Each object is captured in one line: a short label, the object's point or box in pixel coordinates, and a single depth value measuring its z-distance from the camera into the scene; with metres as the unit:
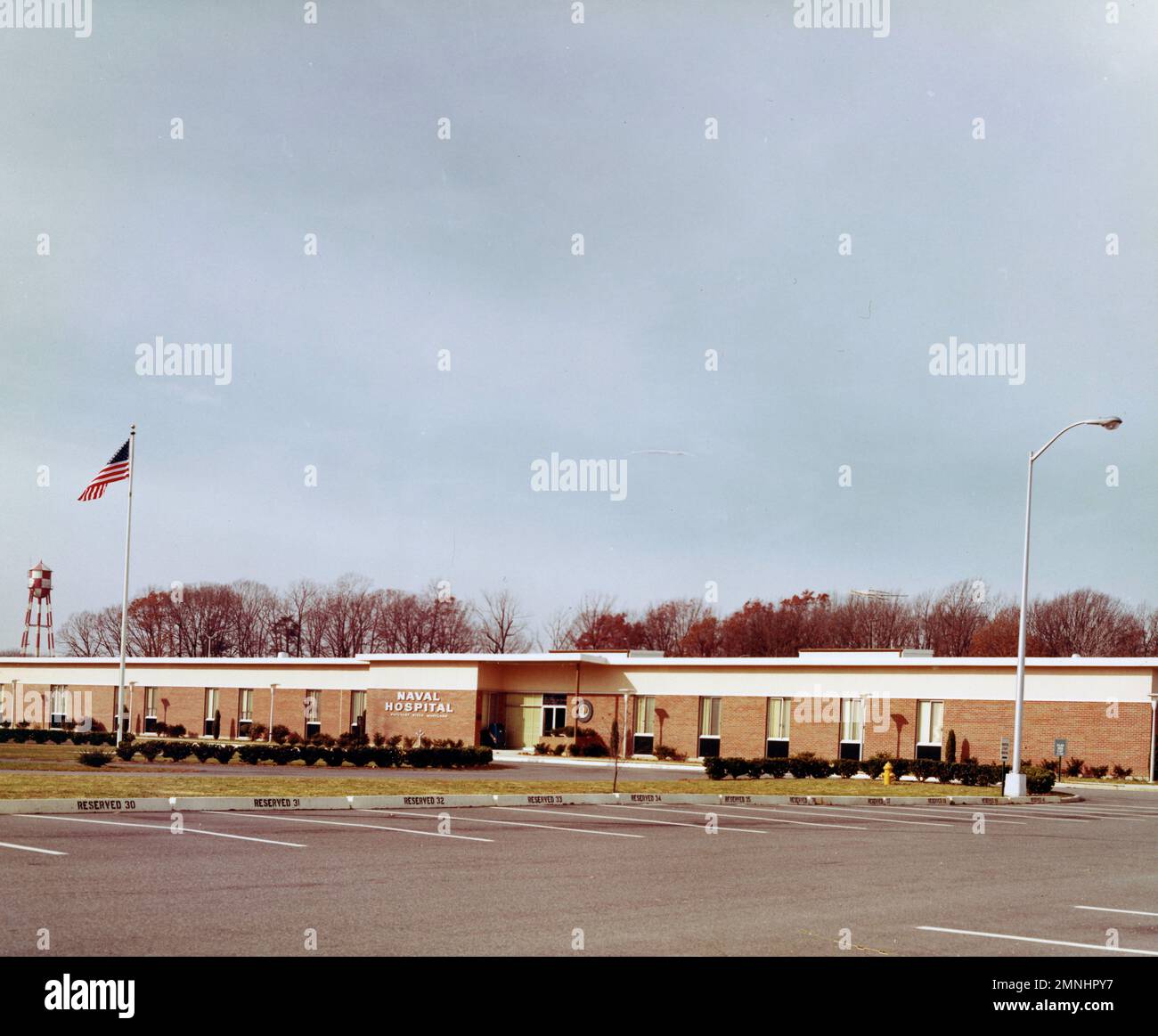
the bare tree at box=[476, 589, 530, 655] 92.25
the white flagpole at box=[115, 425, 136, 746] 41.53
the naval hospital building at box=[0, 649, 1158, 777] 41.00
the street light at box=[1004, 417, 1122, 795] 30.66
